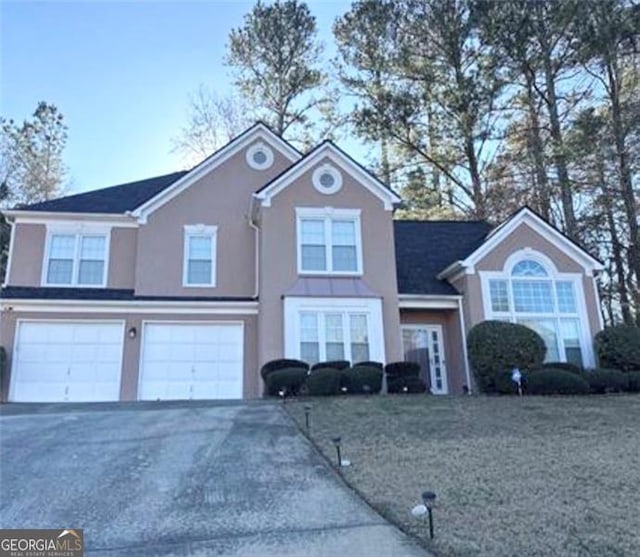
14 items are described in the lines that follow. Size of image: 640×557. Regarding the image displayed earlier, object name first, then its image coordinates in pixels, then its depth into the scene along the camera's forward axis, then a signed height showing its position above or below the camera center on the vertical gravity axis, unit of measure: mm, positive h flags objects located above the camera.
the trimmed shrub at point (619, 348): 15664 +1186
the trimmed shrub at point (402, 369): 15453 +722
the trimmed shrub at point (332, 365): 14984 +856
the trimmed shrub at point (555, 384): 14750 +226
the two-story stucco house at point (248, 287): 16109 +3310
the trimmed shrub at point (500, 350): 15227 +1152
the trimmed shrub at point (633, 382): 15188 +229
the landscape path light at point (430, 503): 5406 -1009
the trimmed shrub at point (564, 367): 15328 +682
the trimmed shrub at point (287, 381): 14578 +448
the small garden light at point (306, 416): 10363 -327
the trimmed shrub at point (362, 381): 14656 +416
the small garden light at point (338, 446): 7995 -670
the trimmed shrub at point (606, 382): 15109 +248
